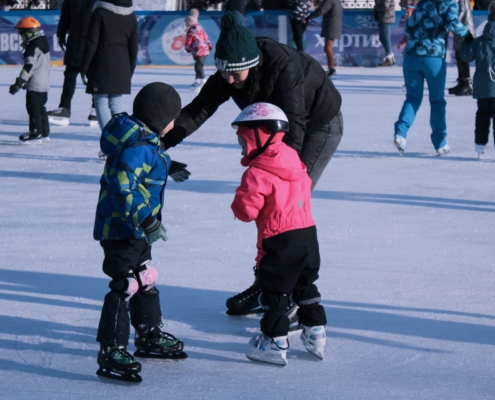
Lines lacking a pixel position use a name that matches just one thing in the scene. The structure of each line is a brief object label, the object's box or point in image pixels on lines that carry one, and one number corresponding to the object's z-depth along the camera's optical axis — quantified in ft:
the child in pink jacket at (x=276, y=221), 19.14
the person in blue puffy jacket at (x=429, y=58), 43.10
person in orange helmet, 46.67
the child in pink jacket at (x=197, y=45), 75.19
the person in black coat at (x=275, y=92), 20.26
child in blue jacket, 18.06
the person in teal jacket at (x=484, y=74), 42.13
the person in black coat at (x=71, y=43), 51.45
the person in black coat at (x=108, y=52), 43.10
